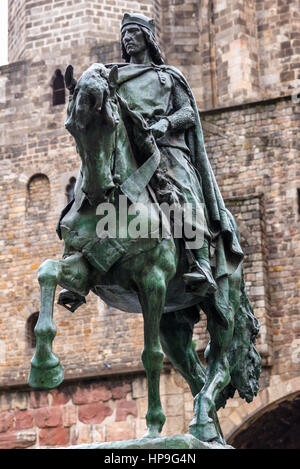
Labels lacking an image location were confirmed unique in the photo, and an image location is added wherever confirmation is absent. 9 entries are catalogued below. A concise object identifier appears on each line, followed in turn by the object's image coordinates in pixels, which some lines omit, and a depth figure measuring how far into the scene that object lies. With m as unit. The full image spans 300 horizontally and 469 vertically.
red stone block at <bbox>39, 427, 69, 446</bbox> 24.02
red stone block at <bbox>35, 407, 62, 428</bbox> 24.28
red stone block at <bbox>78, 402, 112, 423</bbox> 24.04
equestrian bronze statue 8.38
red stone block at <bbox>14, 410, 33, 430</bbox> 24.44
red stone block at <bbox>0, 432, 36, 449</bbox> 24.23
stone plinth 7.99
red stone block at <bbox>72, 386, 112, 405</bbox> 24.22
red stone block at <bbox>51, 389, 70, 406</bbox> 24.41
